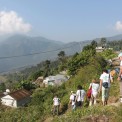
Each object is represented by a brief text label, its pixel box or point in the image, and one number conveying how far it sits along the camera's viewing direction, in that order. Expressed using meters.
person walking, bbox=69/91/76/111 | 6.00
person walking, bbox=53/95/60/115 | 6.88
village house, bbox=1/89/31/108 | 22.33
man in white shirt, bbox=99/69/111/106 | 5.35
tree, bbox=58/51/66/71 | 40.96
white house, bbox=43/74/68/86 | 28.37
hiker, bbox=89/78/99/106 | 5.57
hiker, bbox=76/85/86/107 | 5.76
